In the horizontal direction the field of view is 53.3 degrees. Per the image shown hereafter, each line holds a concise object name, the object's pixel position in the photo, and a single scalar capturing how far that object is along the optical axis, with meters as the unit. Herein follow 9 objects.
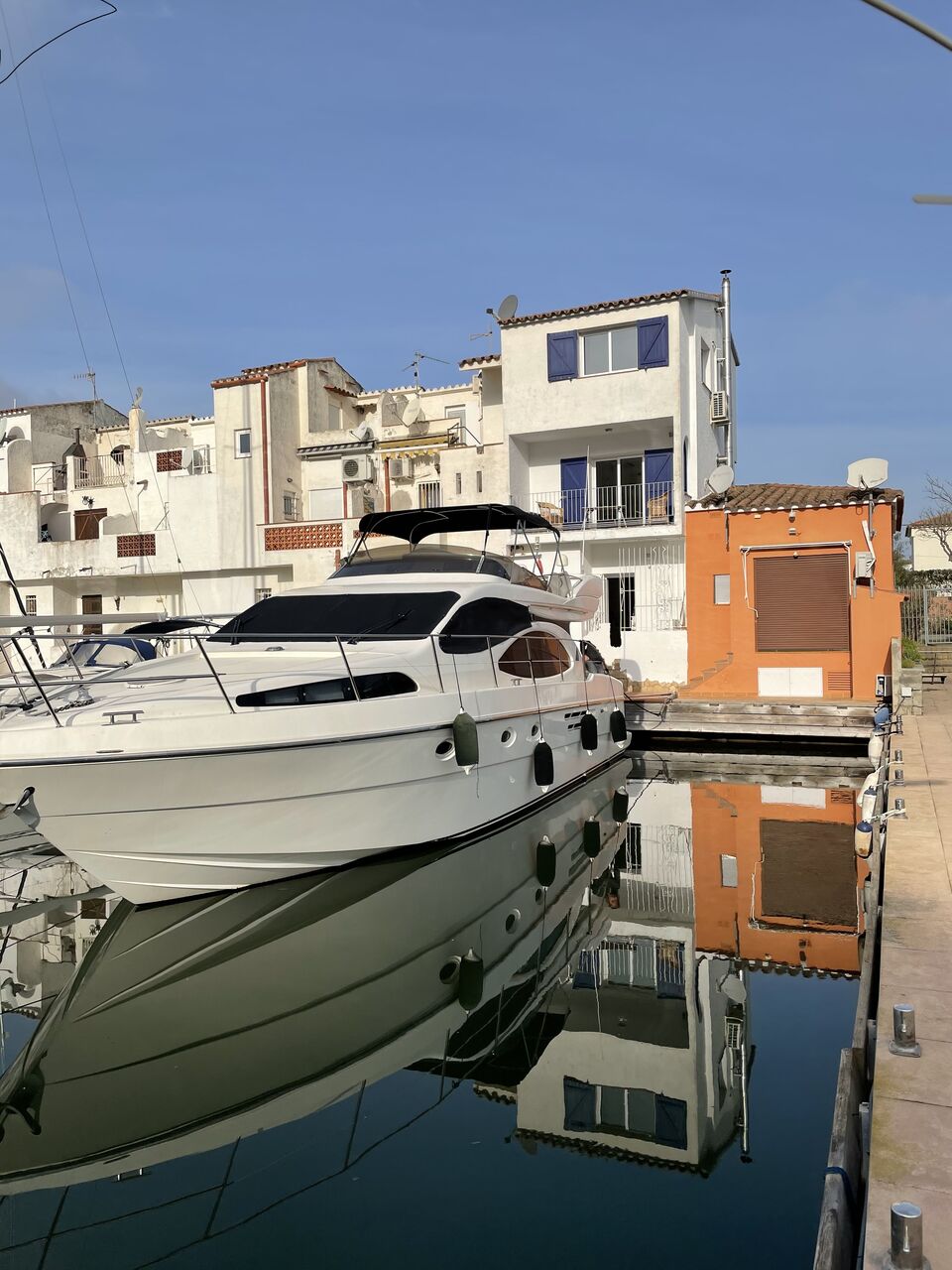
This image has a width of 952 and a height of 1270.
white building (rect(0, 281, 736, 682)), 22.48
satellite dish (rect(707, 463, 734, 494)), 20.39
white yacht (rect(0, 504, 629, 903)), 7.18
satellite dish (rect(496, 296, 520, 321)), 24.45
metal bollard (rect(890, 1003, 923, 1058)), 4.13
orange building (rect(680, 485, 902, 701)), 19.08
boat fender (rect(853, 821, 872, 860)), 8.12
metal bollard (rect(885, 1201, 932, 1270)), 2.72
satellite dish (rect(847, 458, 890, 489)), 19.05
